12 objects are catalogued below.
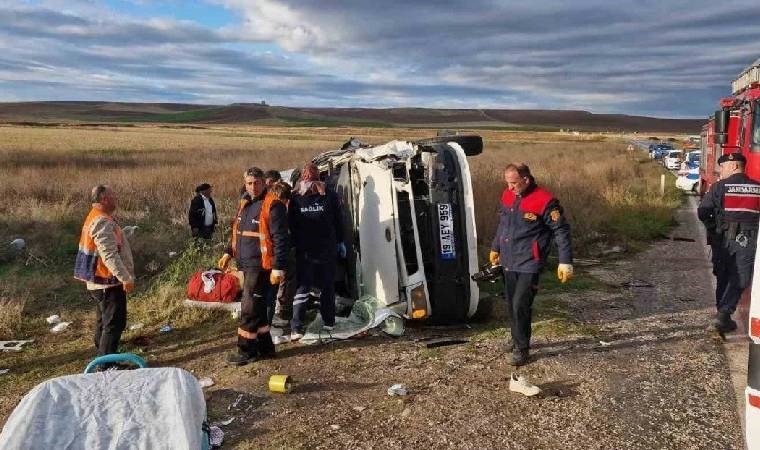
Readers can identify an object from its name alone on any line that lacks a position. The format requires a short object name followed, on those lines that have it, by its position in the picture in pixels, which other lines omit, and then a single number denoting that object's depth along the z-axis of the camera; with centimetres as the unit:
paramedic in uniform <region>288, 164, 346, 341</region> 612
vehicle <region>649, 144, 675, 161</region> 4102
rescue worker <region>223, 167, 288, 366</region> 549
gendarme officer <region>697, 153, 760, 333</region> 576
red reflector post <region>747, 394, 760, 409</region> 305
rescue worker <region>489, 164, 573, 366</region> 512
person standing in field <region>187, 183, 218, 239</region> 999
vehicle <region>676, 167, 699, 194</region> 2091
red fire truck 305
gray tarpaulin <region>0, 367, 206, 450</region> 341
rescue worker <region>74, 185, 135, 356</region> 535
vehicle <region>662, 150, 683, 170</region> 3079
